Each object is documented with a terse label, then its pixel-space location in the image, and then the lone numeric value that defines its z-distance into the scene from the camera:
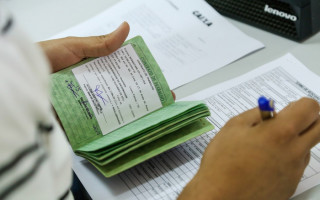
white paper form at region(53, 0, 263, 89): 0.99
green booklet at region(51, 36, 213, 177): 0.72
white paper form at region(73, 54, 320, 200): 0.72
